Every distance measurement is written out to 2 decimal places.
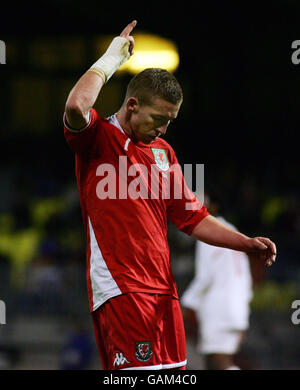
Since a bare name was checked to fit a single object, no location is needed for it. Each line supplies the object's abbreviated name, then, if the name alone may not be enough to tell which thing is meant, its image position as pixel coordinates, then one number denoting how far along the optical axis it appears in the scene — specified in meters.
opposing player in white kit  13.61
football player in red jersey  6.99
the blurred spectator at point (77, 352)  18.70
